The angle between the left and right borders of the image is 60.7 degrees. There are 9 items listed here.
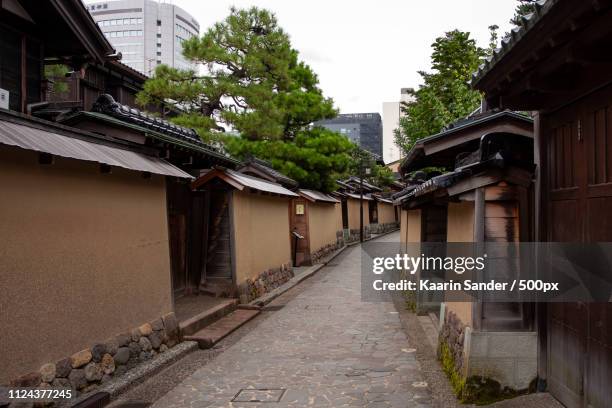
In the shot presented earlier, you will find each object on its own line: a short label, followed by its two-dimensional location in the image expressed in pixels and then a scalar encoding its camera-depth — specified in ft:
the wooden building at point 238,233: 50.14
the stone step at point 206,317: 37.14
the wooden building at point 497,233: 23.34
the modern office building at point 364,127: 429.79
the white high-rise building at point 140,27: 364.58
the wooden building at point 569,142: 15.71
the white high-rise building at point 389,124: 313.77
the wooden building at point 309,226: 91.91
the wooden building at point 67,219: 21.04
